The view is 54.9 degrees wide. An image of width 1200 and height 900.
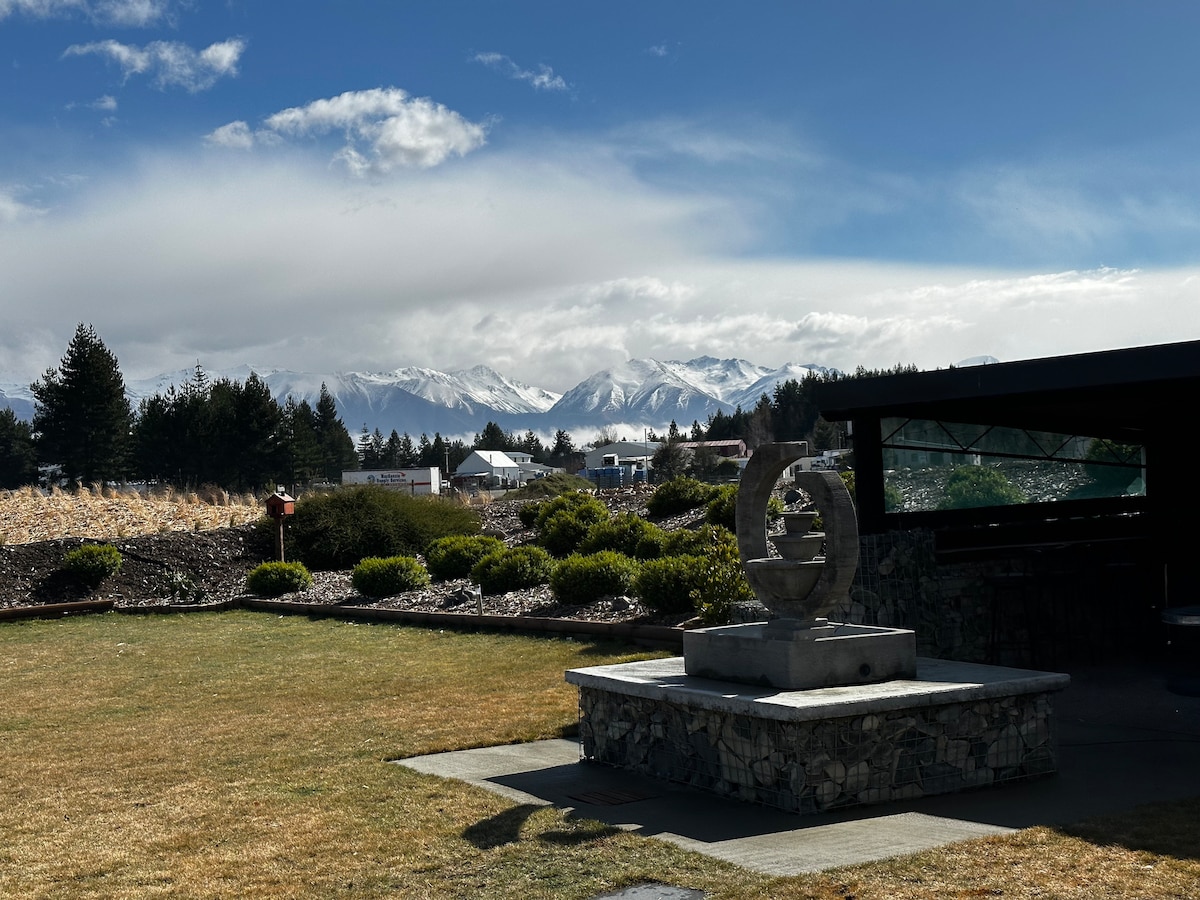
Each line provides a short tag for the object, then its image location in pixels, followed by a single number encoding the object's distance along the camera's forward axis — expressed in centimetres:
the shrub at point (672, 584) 1294
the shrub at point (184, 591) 1953
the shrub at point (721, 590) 1159
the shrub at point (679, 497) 2208
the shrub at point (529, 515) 2384
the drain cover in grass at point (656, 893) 473
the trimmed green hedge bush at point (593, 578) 1482
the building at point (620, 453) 9781
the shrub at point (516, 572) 1686
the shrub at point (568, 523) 1969
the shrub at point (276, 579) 1928
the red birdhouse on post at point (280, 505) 2006
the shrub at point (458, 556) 1858
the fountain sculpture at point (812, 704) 610
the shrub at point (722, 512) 1775
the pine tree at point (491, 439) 11969
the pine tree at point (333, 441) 8094
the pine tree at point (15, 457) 6556
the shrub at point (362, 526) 2162
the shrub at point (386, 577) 1798
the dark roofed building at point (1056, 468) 863
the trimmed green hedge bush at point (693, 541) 1411
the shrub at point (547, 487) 3759
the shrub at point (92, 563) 1991
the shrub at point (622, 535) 1746
